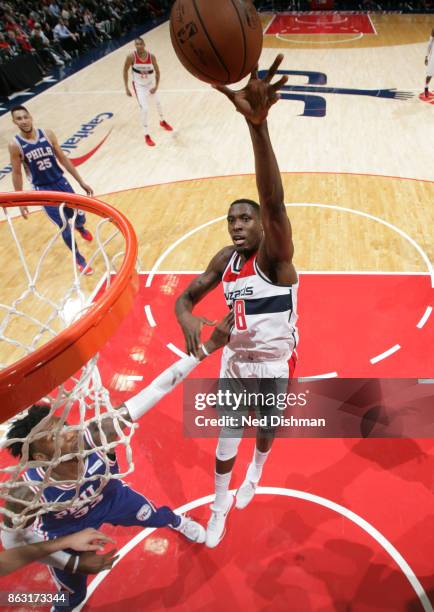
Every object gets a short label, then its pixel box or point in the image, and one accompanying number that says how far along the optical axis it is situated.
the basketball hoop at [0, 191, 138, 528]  1.55
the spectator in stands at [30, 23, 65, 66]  13.37
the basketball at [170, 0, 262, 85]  2.09
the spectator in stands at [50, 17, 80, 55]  14.59
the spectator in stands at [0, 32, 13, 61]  12.00
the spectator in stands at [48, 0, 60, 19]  15.04
